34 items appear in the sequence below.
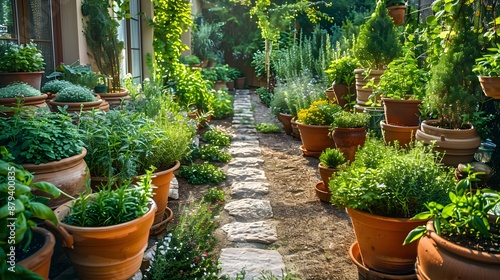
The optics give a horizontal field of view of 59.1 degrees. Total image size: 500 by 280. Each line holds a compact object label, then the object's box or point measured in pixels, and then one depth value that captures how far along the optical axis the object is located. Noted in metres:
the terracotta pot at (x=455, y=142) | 3.12
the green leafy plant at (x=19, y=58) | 3.36
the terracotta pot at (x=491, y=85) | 2.56
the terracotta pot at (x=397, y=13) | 4.98
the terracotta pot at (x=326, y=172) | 3.98
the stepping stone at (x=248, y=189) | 4.30
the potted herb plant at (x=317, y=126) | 5.35
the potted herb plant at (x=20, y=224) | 1.43
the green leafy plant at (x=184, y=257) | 2.47
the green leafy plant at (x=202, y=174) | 4.61
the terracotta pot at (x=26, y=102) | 2.93
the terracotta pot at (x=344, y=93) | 5.68
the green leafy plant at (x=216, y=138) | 6.24
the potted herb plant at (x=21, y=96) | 3.01
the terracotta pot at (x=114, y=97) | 4.39
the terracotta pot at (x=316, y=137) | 5.32
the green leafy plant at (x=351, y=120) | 4.47
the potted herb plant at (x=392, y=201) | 2.49
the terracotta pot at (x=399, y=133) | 3.72
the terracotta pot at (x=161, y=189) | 3.27
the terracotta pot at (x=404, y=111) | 3.81
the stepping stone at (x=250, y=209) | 3.75
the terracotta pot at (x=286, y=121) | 7.06
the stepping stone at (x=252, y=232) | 3.29
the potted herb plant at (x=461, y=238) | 1.76
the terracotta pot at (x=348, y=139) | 4.41
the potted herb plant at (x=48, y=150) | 2.32
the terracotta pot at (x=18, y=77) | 3.35
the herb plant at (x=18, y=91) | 3.06
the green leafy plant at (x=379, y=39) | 4.56
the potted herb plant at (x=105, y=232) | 2.07
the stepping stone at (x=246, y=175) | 4.80
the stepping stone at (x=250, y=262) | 2.73
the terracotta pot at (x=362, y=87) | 4.82
